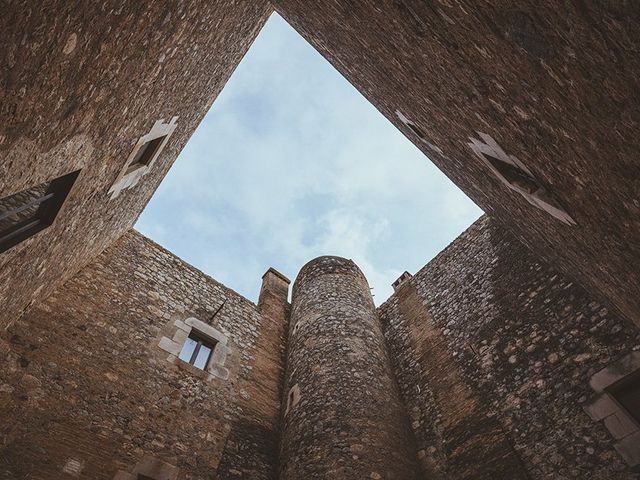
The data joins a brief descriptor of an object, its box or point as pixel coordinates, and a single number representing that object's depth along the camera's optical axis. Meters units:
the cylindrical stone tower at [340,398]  5.26
